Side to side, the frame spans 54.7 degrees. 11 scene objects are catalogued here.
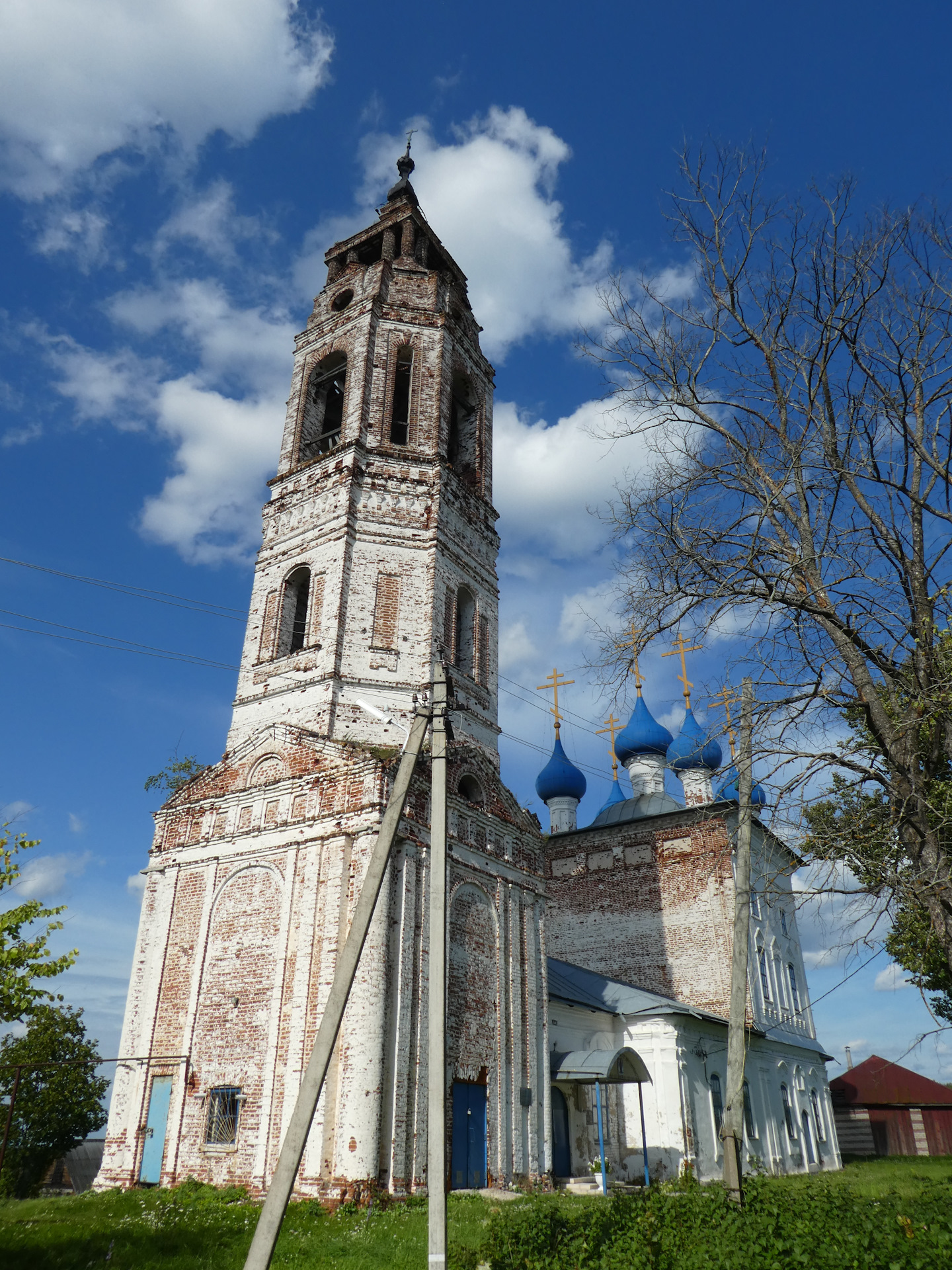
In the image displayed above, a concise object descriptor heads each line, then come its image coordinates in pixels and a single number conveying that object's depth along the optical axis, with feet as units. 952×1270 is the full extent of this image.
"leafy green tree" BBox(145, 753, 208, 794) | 79.92
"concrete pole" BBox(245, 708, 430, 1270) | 21.74
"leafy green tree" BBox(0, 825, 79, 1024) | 46.01
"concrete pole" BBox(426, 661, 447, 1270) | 22.54
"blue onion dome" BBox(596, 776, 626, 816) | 96.43
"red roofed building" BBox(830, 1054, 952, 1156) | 110.32
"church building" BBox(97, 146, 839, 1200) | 40.29
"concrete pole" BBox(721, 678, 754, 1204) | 29.58
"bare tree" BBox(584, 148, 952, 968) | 26.68
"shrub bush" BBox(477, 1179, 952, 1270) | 19.98
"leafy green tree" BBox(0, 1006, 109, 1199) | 65.72
